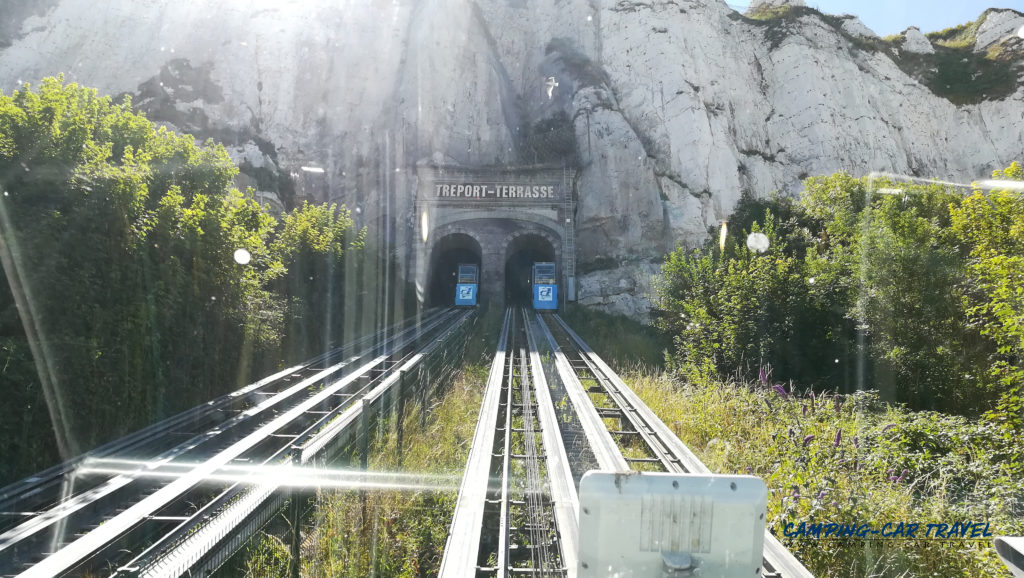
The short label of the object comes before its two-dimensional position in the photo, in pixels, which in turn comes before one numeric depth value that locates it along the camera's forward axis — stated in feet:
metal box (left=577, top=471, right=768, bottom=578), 5.85
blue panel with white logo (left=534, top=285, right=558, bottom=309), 85.92
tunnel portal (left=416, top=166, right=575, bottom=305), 92.58
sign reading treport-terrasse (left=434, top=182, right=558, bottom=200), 92.84
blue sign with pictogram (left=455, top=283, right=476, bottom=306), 90.53
